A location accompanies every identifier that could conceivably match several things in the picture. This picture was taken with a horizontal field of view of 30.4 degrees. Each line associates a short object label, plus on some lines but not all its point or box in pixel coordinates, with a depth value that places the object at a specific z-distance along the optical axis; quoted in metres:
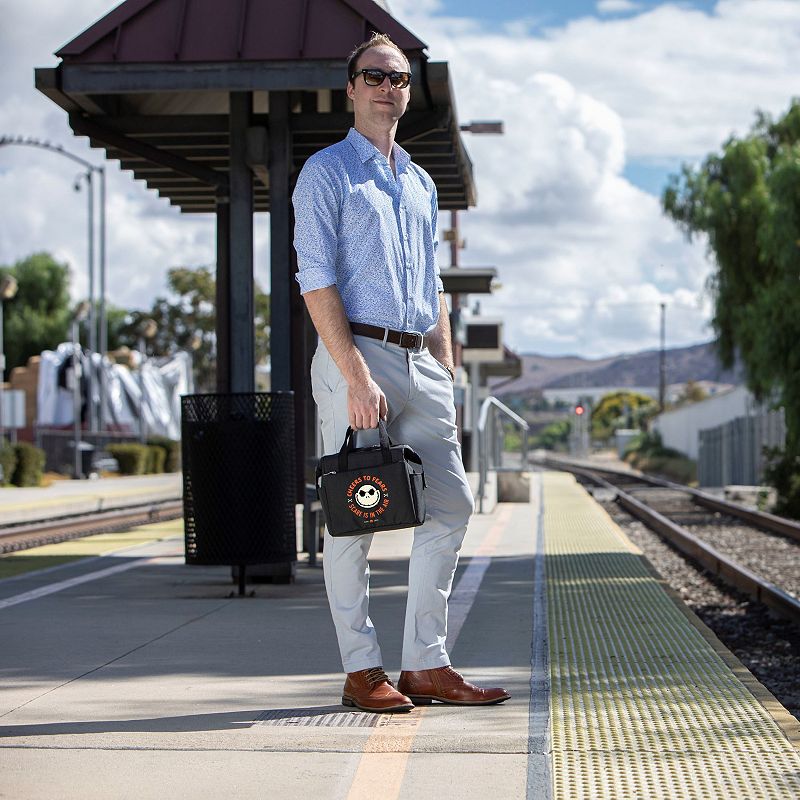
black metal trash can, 8.59
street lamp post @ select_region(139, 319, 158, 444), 50.03
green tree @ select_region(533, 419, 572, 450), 138.62
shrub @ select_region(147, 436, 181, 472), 50.12
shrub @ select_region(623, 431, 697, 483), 52.66
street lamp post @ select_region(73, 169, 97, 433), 48.59
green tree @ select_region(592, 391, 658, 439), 121.06
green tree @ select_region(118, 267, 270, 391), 76.12
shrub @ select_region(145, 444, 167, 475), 47.47
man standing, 5.11
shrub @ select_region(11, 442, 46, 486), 34.94
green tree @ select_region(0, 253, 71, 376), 109.19
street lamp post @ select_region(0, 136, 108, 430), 34.19
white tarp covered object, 65.62
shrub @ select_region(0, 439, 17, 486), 34.00
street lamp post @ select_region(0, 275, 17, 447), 36.59
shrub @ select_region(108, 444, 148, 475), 44.41
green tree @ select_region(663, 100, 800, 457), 26.36
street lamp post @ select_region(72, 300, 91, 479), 41.03
